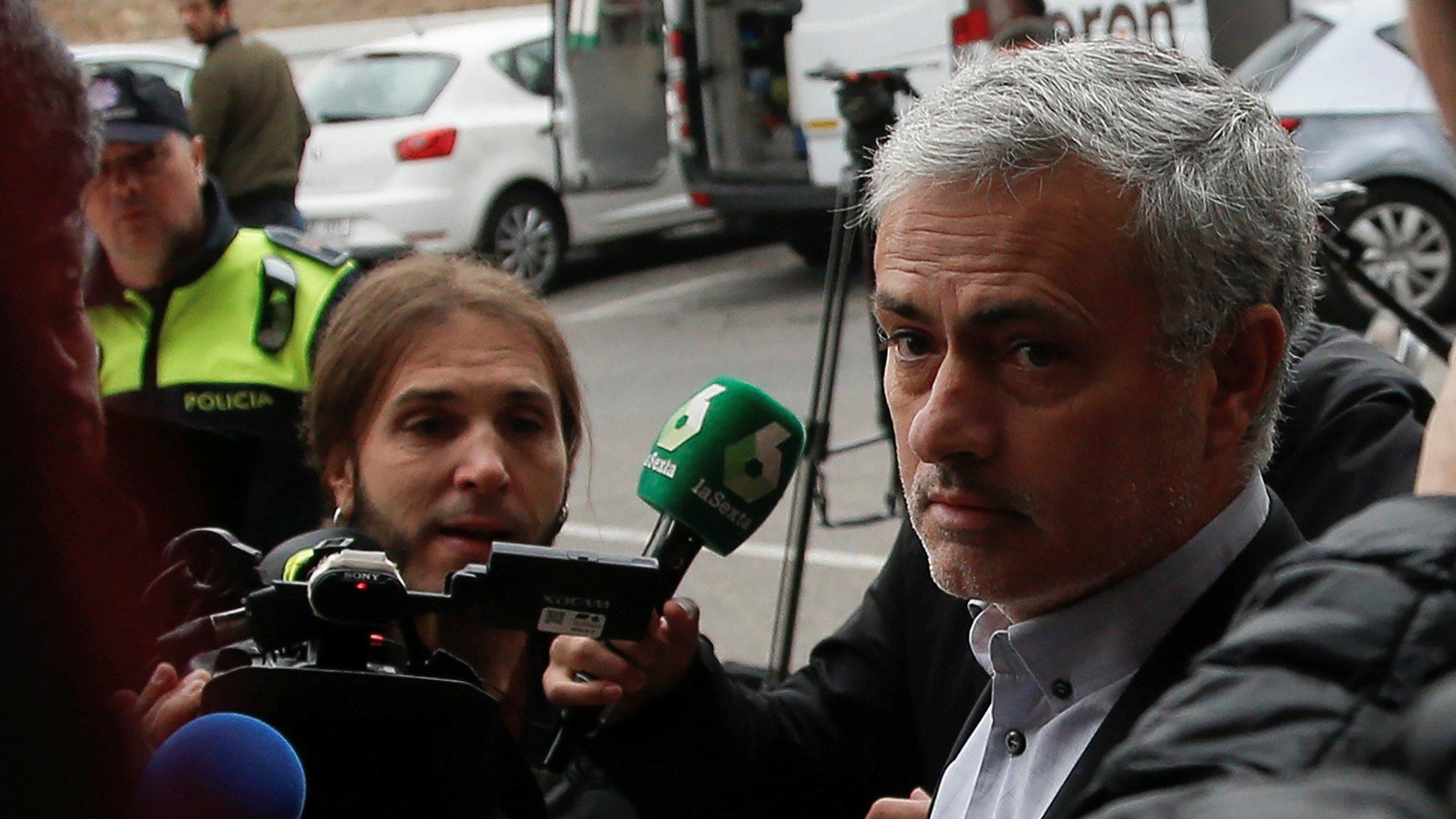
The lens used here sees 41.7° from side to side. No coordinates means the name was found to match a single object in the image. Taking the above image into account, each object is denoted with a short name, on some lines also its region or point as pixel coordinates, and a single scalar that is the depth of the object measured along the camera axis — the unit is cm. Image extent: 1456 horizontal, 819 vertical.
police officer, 299
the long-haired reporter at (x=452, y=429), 229
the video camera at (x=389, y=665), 160
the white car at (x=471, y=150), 1037
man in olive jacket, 675
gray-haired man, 163
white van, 880
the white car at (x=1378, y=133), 777
